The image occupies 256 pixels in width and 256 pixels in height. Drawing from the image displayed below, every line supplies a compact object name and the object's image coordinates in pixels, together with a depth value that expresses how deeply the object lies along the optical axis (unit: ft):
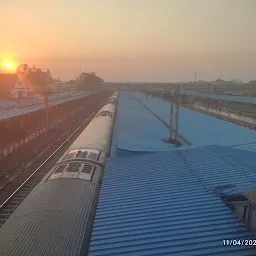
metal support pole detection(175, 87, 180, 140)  48.14
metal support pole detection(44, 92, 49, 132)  88.61
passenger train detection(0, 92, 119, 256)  15.88
